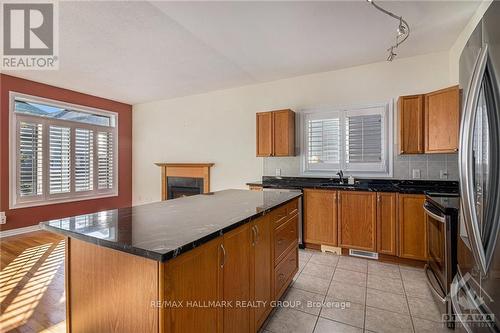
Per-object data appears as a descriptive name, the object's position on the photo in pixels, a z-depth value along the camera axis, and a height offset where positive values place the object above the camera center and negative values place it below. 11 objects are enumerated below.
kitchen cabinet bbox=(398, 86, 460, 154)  2.77 +0.54
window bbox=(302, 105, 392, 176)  3.63 +0.39
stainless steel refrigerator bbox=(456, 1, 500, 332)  0.84 -0.01
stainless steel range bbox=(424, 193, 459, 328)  1.82 -0.65
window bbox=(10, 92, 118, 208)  4.23 +0.30
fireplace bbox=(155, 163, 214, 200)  5.17 -0.27
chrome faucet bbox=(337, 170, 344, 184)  3.67 -0.16
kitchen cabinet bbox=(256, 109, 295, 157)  3.96 +0.56
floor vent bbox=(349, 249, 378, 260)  3.24 -1.18
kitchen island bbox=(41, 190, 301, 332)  1.00 -0.49
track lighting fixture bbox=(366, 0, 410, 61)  2.47 +1.55
